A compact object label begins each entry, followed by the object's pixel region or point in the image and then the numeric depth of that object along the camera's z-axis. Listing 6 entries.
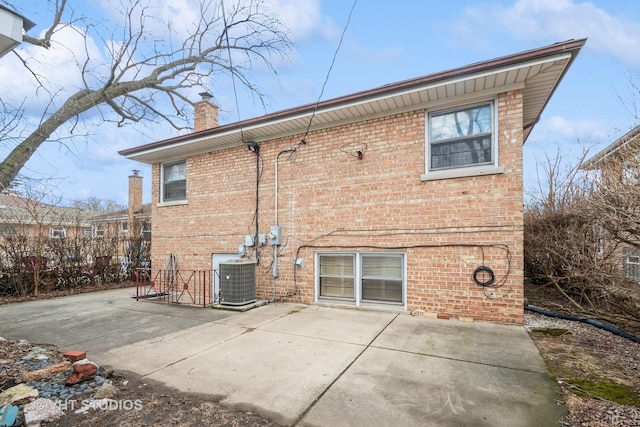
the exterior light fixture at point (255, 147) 8.11
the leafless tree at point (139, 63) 5.34
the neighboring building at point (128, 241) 11.87
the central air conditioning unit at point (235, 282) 7.06
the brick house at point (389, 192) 5.48
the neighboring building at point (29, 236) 9.16
